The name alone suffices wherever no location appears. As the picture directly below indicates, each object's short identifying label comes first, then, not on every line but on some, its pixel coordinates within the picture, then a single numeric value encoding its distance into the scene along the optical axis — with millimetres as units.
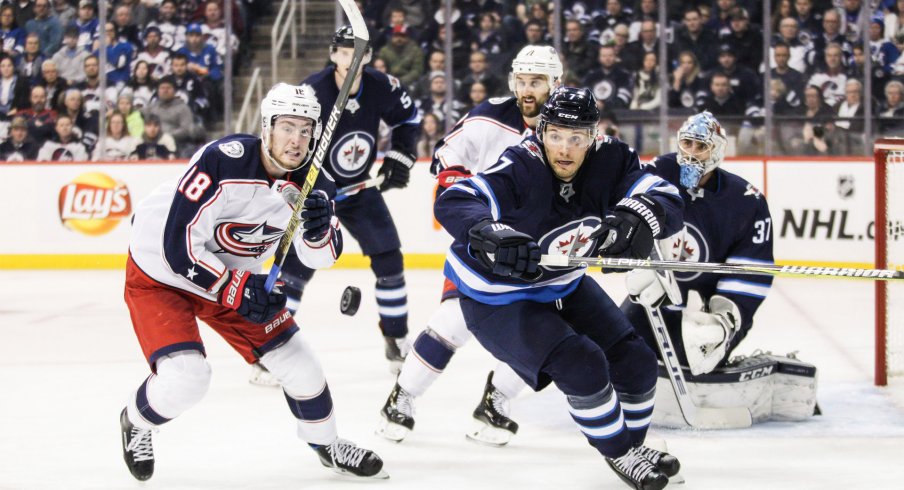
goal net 8492
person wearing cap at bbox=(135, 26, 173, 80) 15203
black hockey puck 6656
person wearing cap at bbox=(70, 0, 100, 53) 15133
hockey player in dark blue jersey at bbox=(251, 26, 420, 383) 9172
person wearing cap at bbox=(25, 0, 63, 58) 15352
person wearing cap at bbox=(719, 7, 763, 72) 14484
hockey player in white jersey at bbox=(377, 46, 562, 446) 7270
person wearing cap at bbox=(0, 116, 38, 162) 14930
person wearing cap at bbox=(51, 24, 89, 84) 15164
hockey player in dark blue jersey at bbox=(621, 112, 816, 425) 7309
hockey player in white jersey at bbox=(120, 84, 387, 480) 6043
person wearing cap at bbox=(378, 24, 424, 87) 15016
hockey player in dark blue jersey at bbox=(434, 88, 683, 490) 5777
